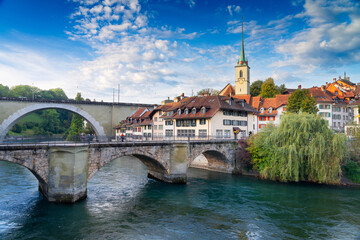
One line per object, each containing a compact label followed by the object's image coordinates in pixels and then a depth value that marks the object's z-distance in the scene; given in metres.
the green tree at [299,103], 41.31
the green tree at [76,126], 73.69
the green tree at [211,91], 67.88
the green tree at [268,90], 60.56
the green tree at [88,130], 74.69
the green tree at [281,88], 67.88
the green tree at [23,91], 100.49
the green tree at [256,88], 68.94
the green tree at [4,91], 94.34
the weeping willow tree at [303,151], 25.36
